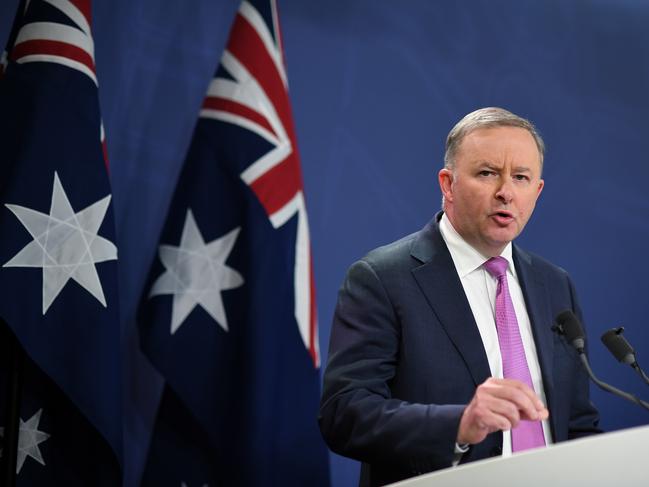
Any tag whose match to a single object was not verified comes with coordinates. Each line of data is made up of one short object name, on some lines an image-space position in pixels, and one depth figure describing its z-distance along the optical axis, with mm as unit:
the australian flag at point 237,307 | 5427
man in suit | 4903
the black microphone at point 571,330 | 4819
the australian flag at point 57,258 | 5216
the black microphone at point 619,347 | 4799
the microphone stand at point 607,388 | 4756
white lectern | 4355
